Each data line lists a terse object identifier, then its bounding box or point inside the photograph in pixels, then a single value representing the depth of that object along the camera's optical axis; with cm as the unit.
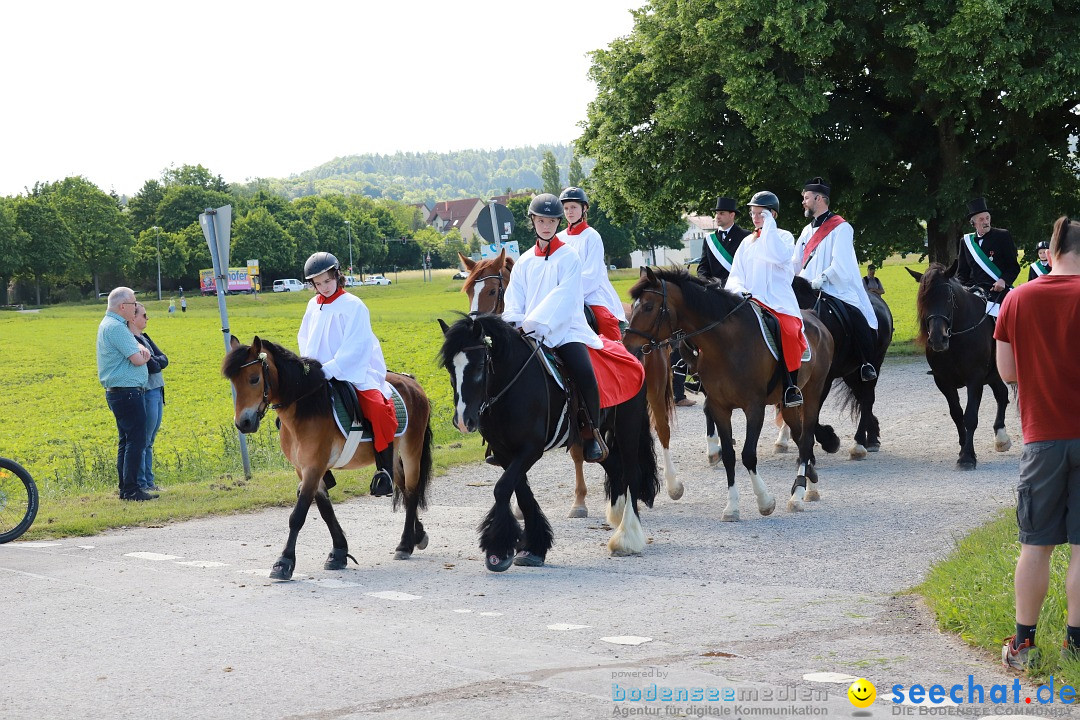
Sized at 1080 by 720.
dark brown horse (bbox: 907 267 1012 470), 1370
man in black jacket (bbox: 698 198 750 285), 1419
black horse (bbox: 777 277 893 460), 1384
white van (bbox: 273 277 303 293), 11538
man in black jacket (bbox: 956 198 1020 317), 1487
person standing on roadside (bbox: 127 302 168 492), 1357
